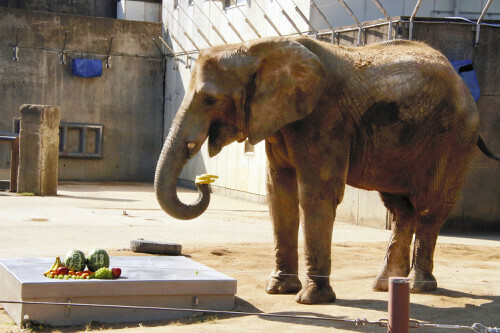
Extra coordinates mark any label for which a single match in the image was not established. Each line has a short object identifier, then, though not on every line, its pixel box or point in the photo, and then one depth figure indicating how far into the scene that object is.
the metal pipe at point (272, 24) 18.86
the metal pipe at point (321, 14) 16.89
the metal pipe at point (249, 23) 19.72
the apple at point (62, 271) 7.09
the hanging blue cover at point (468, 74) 14.37
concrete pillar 19.52
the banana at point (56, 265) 7.14
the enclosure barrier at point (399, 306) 4.54
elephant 7.39
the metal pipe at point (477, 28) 14.49
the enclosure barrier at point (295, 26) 14.57
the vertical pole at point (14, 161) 20.38
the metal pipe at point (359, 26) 15.73
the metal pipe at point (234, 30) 20.98
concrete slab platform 6.67
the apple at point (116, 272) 7.08
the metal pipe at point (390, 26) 14.68
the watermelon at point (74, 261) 7.31
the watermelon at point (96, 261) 7.38
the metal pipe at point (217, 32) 21.68
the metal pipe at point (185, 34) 24.03
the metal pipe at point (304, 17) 17.55
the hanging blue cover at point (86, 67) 27.20
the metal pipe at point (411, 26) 14.40
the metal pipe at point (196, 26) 22.70
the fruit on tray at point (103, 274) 7.05
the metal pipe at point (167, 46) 26.68
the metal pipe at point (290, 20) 18.22
